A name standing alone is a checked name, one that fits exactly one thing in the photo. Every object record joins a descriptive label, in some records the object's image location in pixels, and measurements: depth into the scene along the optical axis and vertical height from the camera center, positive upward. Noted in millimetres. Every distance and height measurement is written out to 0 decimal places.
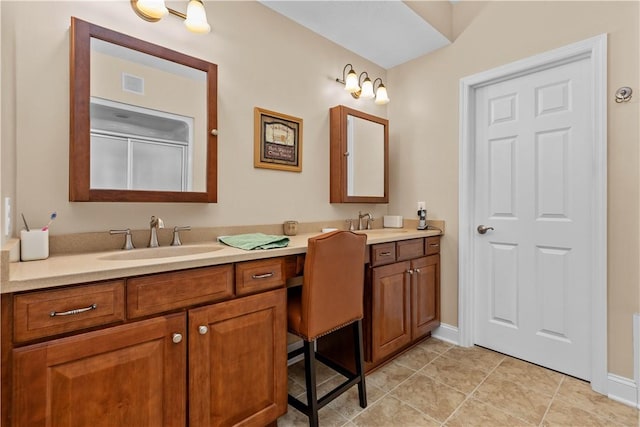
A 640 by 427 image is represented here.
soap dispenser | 2613 -50
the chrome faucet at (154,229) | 1549 -86
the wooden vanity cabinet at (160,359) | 903 -524
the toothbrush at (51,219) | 1258 -33
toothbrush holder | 1161 -127
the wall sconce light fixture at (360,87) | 2434 +1044
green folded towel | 1486 -150
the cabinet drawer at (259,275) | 1341 -289
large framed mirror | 1370 +463
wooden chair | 1453 -451
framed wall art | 2023 +503
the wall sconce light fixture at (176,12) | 1479 +1004
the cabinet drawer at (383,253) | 1977 -270
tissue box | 2828 -75
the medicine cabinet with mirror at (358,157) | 2453 +481
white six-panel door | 1973 -21
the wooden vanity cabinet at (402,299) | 1978 -616
